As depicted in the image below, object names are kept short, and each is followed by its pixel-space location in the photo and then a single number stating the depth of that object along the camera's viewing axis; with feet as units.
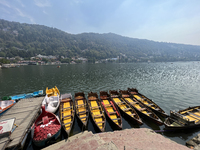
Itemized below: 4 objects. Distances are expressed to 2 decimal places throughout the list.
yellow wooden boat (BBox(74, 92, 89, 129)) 40.60
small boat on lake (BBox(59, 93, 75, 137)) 36.41
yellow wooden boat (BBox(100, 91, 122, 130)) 38.83
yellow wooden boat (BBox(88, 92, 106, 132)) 37.64
